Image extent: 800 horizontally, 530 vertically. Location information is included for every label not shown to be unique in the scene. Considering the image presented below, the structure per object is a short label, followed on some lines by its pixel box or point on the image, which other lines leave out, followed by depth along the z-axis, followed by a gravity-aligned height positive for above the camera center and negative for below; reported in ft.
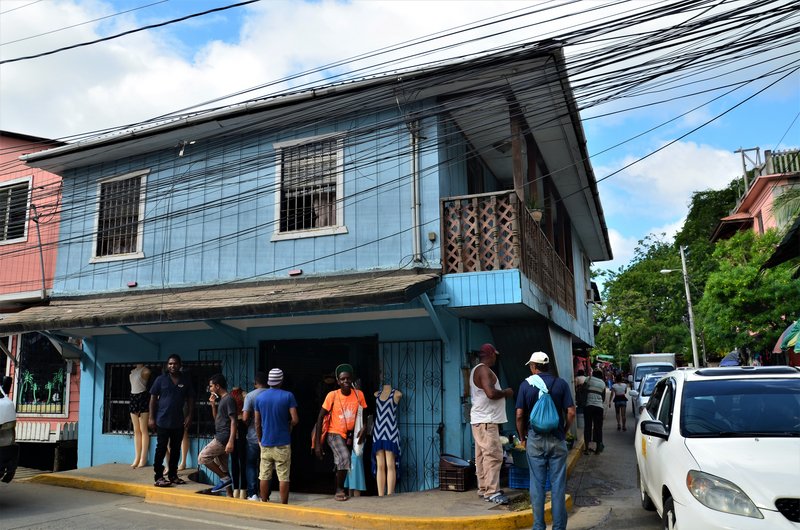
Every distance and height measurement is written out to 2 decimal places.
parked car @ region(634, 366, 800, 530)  14.98 -1.85
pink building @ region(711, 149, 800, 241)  92.68 +27.98
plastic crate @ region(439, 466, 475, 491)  28.73 -4.21
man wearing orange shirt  28.58 -1.46
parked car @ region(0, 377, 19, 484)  26.32 -2.15
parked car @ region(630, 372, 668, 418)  51.34 -0.62
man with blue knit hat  26.84 -1.77
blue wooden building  30.68 +7.53
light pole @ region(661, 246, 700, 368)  102.78 +9.23
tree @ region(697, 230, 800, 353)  67.21 +8.08
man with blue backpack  20.77 -1.63
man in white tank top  26.48 -1.56
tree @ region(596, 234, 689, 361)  141.38 +15.69
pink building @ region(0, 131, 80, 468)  42.98 +6.14
